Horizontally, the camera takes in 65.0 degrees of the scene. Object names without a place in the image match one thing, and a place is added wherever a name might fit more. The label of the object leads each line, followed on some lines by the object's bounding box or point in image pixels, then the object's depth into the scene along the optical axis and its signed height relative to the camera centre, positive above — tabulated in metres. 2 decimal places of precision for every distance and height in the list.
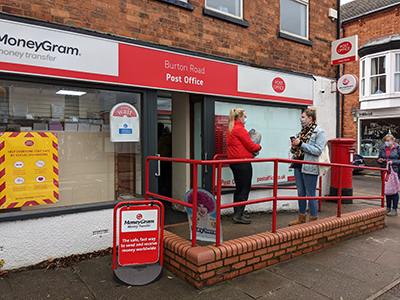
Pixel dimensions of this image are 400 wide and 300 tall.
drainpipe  7.66 +1.10
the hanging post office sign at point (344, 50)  7.04 +2.14
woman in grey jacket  4.66 -0.18
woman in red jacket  4.75 -0.10
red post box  7.42 -0.38
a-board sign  3.36 -1.00
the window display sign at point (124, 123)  4.46 +0.29
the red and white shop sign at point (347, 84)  6.99 +1.35
